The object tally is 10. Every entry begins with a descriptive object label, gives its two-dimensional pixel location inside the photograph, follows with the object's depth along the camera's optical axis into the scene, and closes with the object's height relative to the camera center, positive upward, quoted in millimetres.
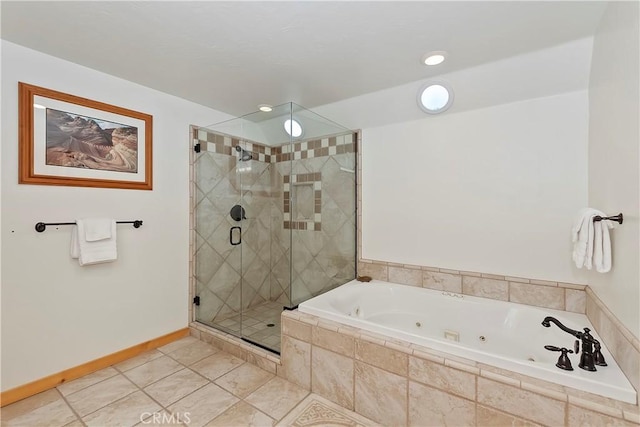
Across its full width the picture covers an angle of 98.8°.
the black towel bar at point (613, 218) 1277 -20
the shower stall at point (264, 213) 2619 -2
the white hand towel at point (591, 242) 1377 -145
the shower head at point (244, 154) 2805 +598
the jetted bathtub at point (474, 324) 1201 -726
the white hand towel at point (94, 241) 1962 -211
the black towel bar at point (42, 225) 1807 -87
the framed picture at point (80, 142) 1781 +518
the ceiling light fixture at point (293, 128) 2488 +780
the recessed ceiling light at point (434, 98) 2219 +959
